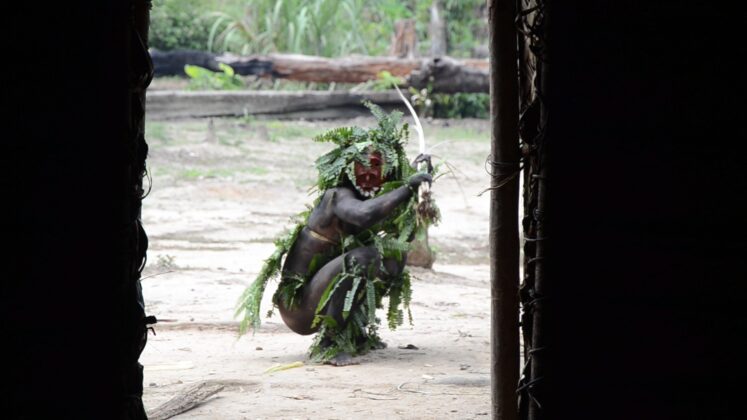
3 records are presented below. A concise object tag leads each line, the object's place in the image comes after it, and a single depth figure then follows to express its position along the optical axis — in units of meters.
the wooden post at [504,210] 3.57
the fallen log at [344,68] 17.48
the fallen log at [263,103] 16.27
